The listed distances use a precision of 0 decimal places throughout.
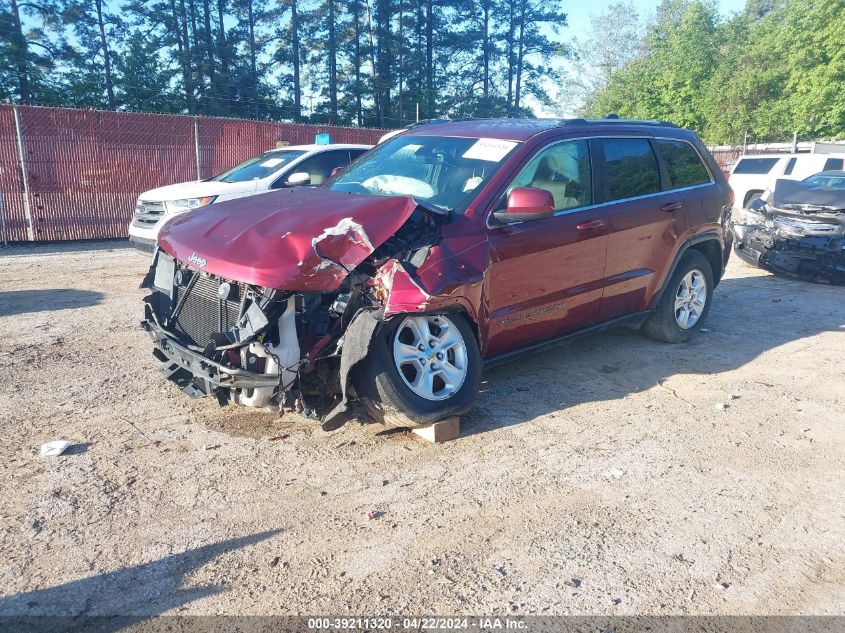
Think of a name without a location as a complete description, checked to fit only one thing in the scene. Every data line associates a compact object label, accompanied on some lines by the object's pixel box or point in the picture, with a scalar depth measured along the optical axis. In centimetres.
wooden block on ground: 392
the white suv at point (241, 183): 903
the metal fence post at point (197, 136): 1384
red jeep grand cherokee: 355
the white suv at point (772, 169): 1705
